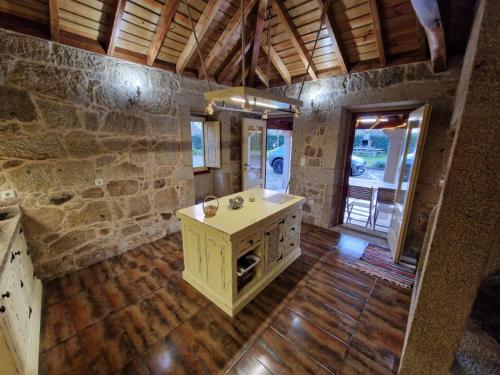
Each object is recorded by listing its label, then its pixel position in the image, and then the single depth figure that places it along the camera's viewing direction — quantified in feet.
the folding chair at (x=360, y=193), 13.17
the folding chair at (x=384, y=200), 12.45
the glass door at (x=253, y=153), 13.97
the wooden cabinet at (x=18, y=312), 3.96
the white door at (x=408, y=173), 8.05
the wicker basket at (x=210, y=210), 6.65
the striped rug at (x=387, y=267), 8.21
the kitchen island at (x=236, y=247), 6.11
